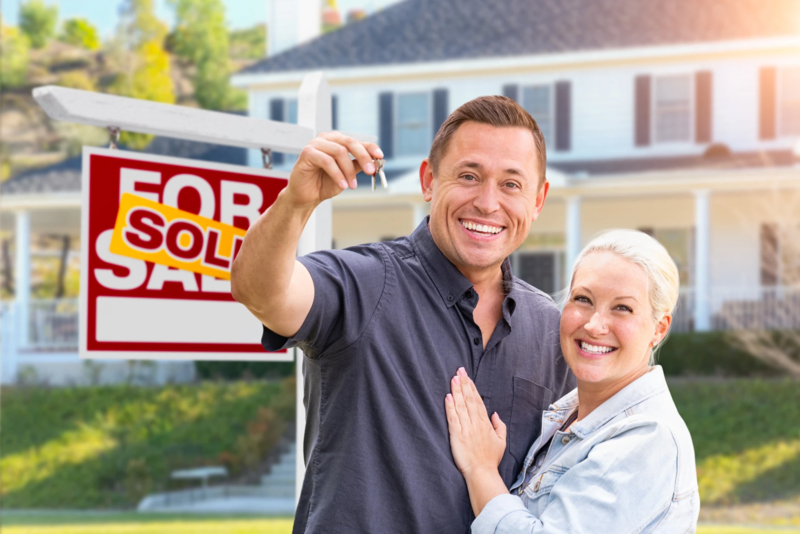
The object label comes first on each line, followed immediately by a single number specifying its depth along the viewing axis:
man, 1.95
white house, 17.28
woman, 2.08
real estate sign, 3.06
